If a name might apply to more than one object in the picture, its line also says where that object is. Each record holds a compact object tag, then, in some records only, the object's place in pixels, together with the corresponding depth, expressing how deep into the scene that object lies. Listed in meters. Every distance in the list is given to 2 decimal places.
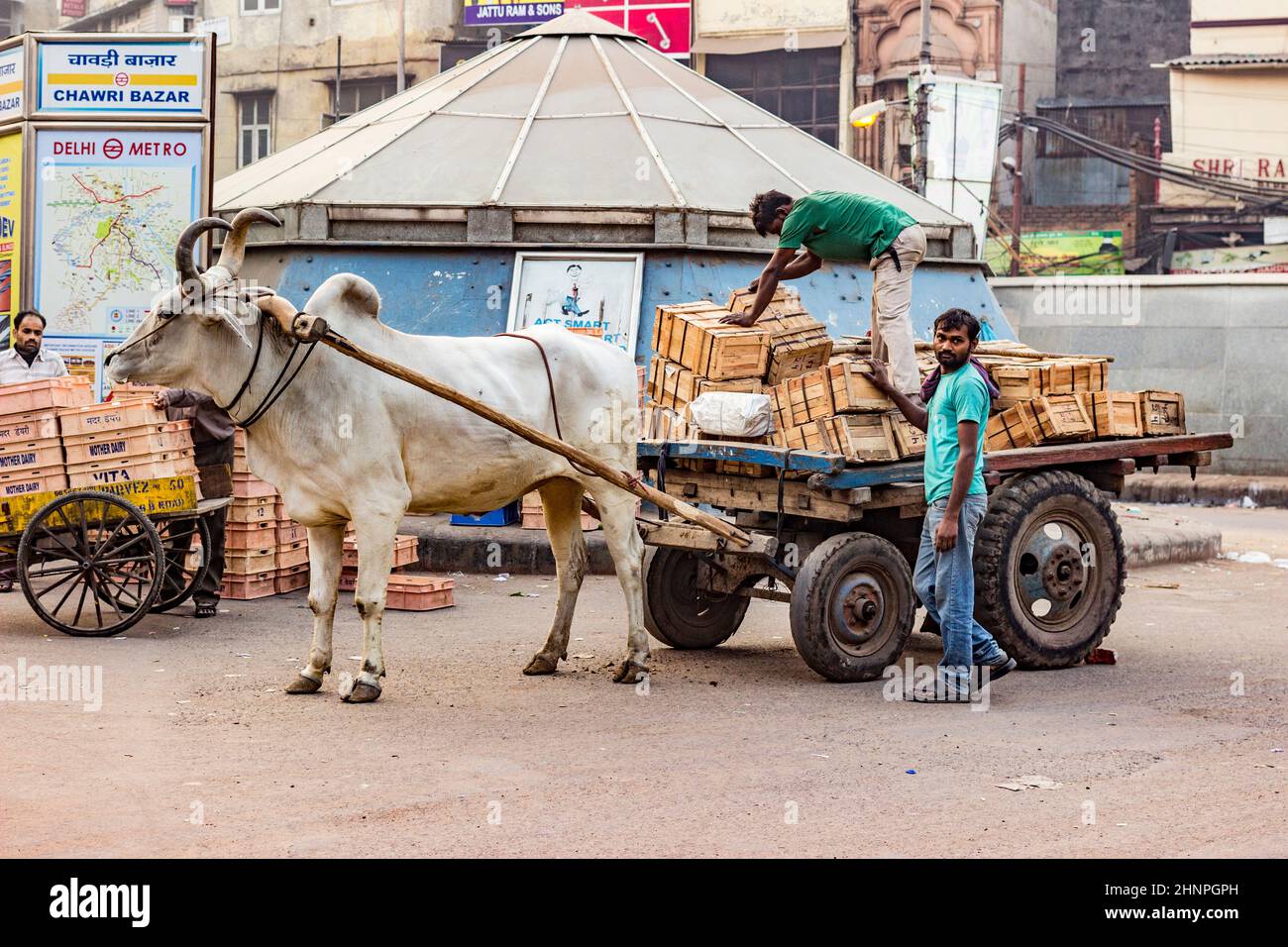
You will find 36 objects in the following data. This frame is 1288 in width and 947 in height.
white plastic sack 9.62
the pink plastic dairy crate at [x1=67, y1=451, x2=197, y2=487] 10.70
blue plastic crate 14.68
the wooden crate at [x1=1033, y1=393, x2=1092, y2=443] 9.87
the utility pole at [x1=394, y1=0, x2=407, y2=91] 41.00
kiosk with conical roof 15.71
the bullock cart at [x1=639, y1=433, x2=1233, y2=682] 9.17
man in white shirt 12.14
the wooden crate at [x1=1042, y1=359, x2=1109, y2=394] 10.00
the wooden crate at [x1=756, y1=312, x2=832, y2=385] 9.97
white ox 8.64
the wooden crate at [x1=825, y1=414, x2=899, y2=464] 9.20
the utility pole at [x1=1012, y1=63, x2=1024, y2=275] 39.00
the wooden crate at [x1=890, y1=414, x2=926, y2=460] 9.42
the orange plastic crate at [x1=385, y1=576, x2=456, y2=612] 12.16
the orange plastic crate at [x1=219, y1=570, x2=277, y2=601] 12.52
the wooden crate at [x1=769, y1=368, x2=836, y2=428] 9.35
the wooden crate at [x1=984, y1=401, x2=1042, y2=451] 9.88
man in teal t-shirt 8.62
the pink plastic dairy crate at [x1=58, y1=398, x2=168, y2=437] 10.72
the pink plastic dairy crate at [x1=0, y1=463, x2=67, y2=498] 10.62
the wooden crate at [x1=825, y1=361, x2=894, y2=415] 9.25
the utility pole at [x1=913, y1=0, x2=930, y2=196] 30.94
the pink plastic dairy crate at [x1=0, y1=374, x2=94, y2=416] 10.76
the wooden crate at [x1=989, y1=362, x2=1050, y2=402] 9.94
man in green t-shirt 9.88
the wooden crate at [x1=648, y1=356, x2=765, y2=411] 9.91
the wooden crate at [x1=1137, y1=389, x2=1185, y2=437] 10.36
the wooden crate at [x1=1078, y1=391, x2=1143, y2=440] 10.16
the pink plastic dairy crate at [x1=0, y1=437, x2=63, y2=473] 10.63
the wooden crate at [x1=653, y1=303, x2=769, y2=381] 9.86
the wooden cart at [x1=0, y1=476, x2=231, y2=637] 10.48
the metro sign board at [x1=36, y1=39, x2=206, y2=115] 13.71
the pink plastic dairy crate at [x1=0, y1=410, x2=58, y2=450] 10.68
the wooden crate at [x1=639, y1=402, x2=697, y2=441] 10.19
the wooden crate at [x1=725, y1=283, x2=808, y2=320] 10.25
